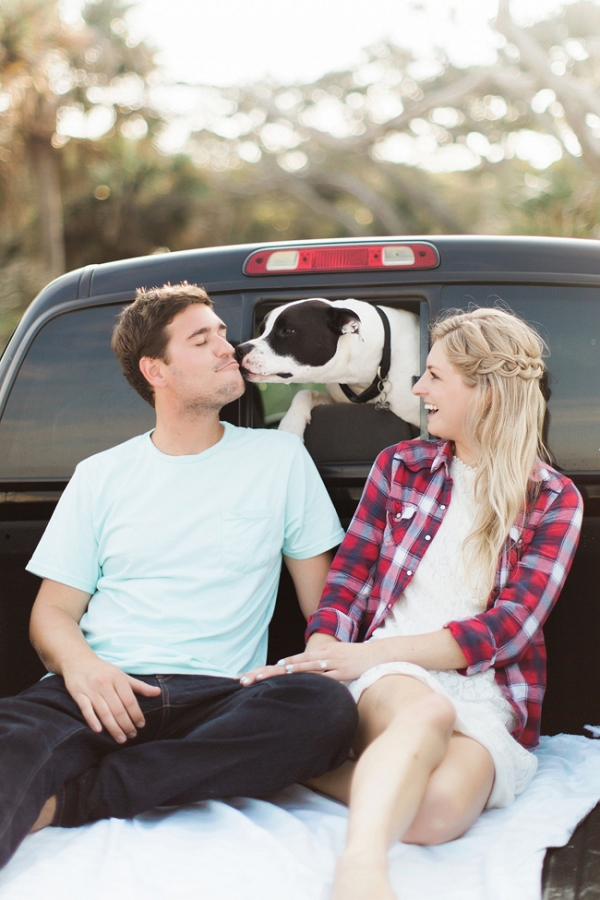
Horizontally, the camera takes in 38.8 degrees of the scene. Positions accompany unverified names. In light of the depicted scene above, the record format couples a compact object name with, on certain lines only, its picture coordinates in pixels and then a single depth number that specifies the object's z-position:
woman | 2.27
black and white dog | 2.98
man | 2.27
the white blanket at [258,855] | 1.97
